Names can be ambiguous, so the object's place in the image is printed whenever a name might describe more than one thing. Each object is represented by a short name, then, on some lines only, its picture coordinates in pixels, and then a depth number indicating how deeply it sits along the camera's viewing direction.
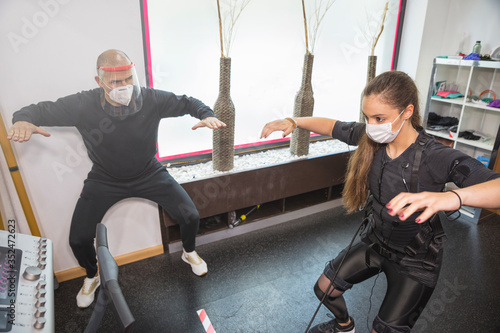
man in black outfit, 1.80
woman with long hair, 1.41
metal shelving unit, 3.06
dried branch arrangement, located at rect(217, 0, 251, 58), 2.50
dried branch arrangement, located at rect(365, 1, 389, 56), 3.31
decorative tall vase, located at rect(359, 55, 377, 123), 3.14
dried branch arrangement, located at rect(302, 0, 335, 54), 2.89
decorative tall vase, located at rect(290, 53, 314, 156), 2.76
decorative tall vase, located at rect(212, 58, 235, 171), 2.38
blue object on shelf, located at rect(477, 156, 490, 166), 3.13
